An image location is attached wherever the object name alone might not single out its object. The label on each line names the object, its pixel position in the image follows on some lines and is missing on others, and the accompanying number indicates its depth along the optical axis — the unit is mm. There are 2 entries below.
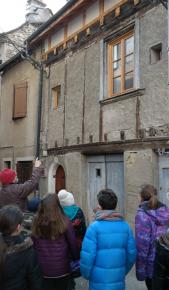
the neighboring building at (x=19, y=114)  11695
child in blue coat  3346
